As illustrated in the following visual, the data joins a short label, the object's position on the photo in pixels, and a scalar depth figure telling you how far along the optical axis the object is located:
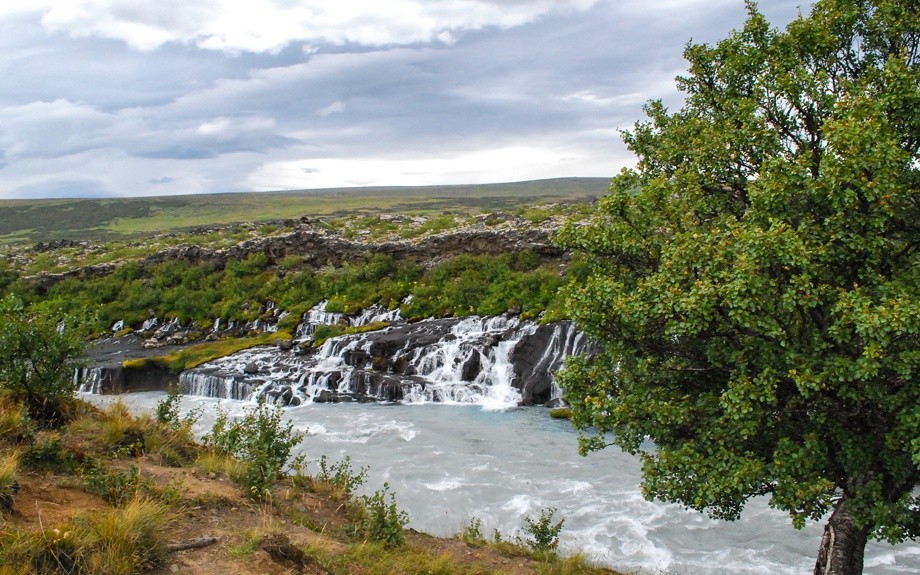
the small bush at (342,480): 11.69
